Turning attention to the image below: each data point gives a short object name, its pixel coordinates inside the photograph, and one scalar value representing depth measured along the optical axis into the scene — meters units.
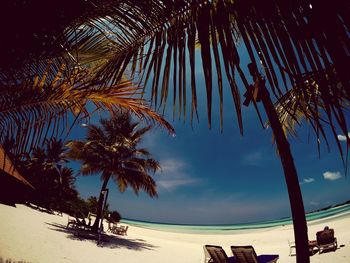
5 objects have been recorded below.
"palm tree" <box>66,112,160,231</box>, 17.77
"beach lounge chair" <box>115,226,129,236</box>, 20.41
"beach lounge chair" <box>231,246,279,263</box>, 7.80
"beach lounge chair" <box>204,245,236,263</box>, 8.28
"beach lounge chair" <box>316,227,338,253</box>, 11.16
